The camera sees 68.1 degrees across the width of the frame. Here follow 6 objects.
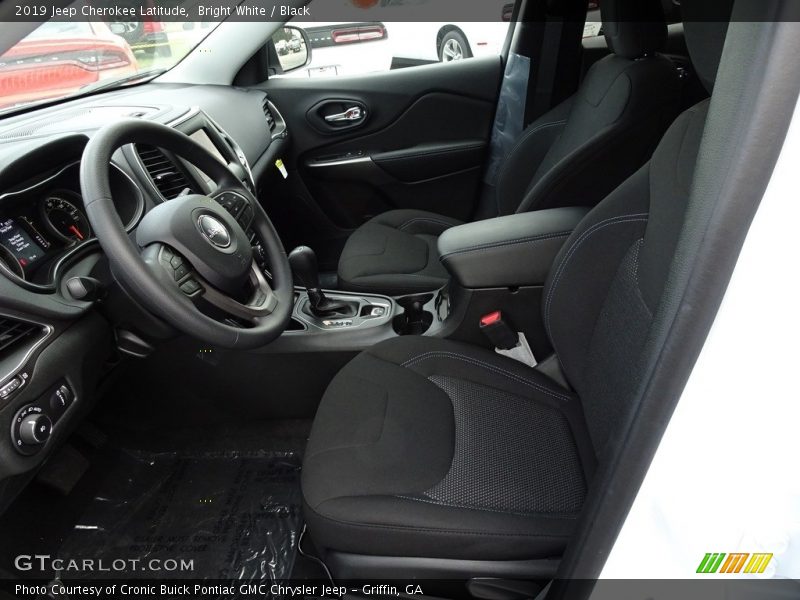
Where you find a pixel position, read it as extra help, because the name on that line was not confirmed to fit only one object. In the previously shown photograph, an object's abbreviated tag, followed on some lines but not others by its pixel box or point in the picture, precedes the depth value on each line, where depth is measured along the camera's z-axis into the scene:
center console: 1.23
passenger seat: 1.41
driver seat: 0.86
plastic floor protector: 1.38
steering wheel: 0.90
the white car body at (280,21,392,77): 2.24
